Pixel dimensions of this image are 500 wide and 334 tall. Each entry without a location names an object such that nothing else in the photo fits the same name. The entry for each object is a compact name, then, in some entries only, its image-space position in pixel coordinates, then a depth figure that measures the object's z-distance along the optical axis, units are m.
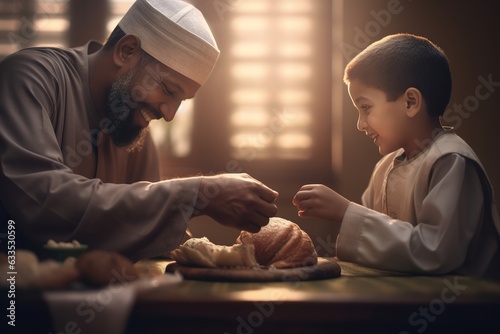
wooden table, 1.31
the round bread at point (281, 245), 1.88
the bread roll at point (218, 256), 1.77
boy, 1.93
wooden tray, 1.66
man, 1.77
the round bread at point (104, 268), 1.29
